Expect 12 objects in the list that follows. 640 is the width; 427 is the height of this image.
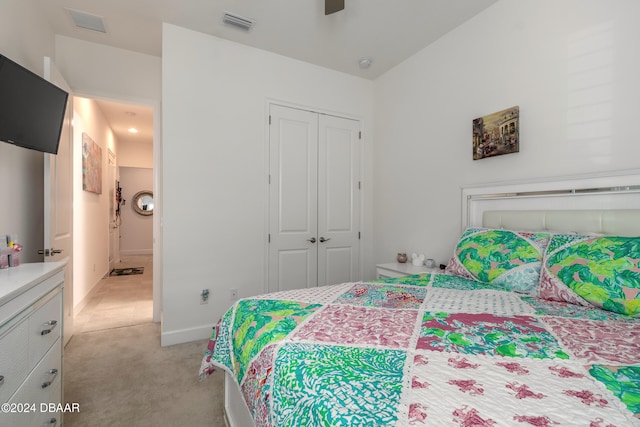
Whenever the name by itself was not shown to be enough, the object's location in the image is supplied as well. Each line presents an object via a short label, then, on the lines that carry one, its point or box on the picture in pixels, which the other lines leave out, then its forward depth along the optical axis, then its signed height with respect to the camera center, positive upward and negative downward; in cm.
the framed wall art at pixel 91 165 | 400 +72
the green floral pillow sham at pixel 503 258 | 173 -28
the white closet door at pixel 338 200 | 354 +17
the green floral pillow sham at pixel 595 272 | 133 -29
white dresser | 108 -55
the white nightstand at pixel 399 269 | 273 -53
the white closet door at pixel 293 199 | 326 +17
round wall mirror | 823 +34
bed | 72 -45
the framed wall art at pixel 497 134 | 223 +63
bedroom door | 221 +11
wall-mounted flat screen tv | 165 +65
